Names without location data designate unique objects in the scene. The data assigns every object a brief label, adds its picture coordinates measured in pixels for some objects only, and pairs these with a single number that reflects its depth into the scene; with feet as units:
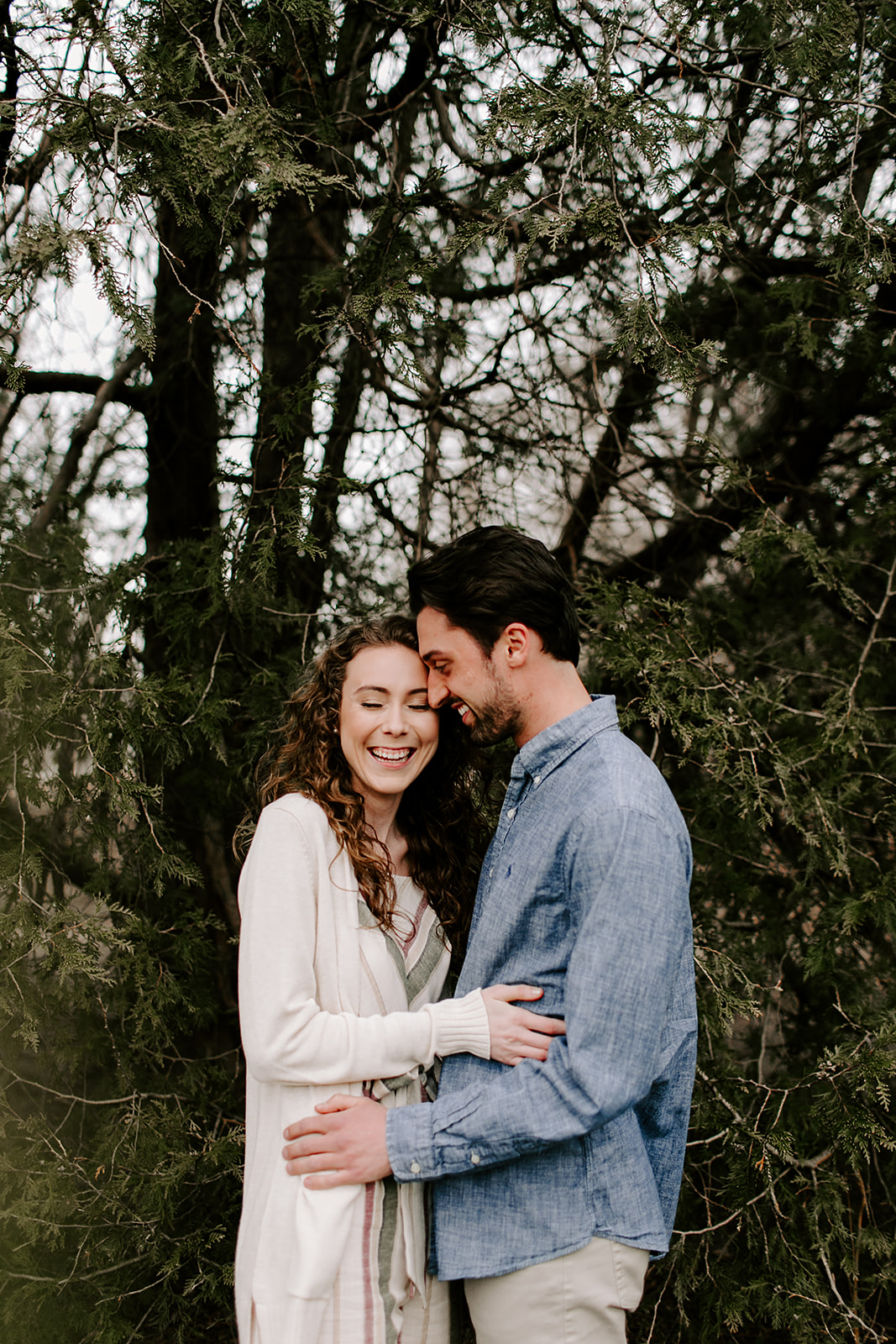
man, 4.99
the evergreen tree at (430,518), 7.67
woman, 5.49
